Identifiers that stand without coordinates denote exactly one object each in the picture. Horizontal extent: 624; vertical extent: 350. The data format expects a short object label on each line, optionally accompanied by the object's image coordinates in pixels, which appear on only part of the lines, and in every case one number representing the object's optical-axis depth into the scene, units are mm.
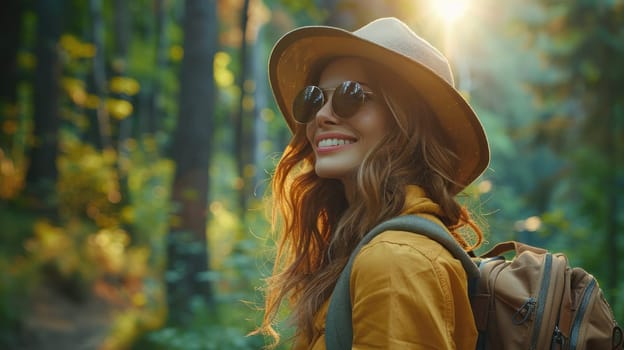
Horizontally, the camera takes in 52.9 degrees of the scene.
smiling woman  1905
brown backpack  1887
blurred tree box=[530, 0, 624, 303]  10289
